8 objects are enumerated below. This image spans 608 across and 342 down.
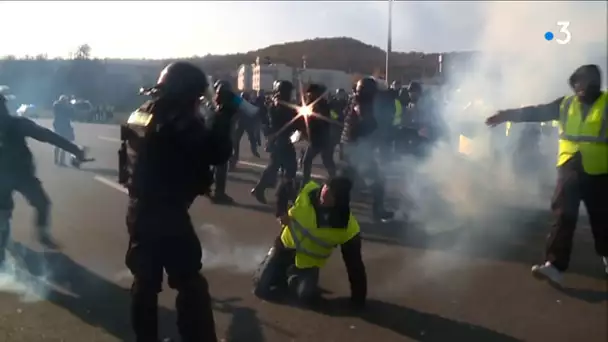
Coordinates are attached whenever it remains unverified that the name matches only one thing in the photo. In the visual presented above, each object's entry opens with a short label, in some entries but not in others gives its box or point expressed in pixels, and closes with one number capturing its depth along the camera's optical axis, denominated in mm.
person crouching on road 5133
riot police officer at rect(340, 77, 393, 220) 8172
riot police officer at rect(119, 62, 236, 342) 3633
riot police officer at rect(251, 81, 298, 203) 9453
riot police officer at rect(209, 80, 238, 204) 9914
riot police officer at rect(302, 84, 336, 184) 8898
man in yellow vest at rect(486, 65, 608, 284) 5594
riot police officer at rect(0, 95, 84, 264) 5500
